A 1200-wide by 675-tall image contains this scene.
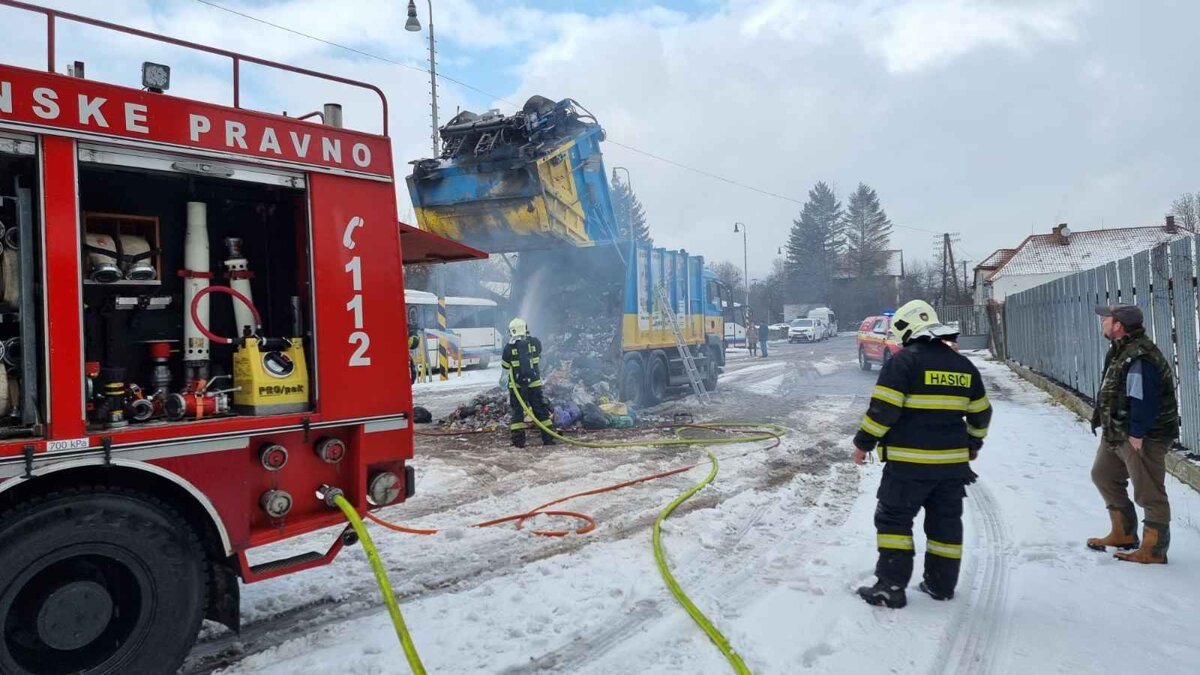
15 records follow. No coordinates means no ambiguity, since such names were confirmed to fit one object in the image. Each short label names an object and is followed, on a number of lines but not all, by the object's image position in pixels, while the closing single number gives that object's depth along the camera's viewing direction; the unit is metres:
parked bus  25.34
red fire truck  2.81
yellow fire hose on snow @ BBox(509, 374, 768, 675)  3.54
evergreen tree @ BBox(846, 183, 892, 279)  70.62
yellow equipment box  3.49
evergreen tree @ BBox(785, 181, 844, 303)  68.44
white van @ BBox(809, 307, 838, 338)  46.25
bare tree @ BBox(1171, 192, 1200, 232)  67.25
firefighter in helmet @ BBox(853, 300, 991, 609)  4.10
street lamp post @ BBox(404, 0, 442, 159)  18.27
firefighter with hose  9.49
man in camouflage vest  4.54
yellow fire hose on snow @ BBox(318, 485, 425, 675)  3.00
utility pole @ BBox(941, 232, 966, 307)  47.38
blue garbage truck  9.89
